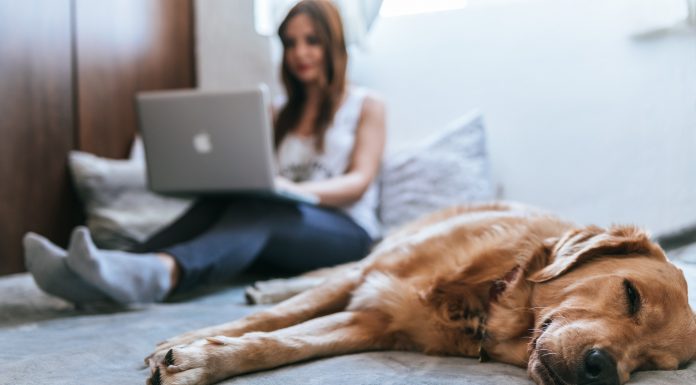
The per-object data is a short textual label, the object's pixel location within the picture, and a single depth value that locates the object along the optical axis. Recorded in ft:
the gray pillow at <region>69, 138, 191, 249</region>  9.59
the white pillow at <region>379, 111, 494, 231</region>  9.06
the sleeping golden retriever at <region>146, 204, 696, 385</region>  3.78
